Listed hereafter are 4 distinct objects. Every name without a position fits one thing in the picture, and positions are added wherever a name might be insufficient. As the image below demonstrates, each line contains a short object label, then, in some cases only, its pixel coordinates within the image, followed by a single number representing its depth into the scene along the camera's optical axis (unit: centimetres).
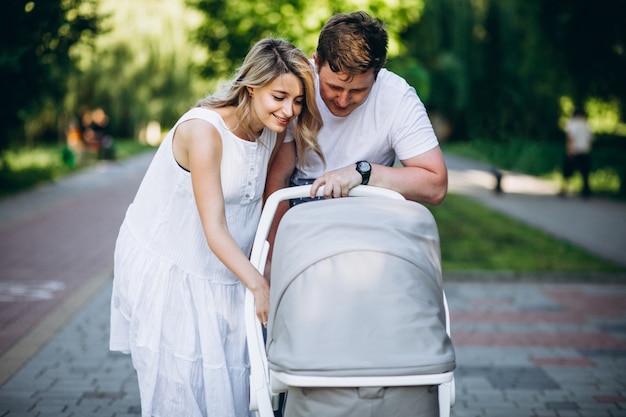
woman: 283
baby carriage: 228
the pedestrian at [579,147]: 1582
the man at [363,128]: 288
